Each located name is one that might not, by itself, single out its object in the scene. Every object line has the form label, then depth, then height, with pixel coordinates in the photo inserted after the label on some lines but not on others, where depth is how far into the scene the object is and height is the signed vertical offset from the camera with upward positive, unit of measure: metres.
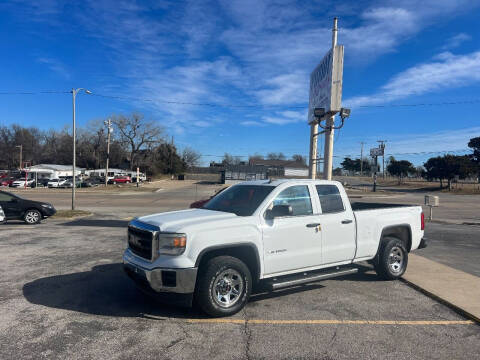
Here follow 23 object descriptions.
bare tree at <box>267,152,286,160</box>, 121.26 +7.02
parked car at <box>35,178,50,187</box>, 52.01 -2.10
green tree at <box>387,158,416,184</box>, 100.56 +3.78
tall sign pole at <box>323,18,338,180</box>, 11.33 +1.17
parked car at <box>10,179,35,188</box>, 47.44 -2.15
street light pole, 19.48 +4.31
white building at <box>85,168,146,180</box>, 72.06 -0.43
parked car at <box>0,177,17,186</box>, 49.06 -2.01
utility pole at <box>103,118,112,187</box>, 52.69 +7.32
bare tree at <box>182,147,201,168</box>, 116.75 +5.55
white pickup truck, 4.25 -0.97
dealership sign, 11.19 +3.35
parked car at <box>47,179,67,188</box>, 48.78 -2.05
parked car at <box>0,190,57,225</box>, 13.11 -1.62
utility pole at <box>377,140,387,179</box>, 55.33 +5.40
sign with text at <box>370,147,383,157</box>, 55.07 +4.52
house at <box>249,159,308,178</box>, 102.88 +4.28
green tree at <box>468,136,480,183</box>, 71.25 +6.77
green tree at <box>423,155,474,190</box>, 59.59 +2.49
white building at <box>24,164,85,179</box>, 59.11 -0.47
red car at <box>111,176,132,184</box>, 65.09 -1.77
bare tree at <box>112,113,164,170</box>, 79.94 +8.55
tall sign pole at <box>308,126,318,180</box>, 12.98 +1.06
